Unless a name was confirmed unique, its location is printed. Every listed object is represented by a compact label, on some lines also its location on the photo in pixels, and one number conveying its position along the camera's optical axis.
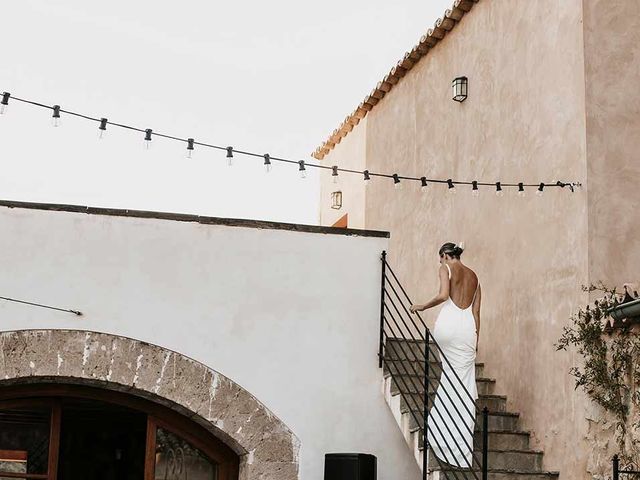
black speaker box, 7.20
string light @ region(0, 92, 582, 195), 6.41
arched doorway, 7.58
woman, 7.48
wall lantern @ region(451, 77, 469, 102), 9.60
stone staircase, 7.42
